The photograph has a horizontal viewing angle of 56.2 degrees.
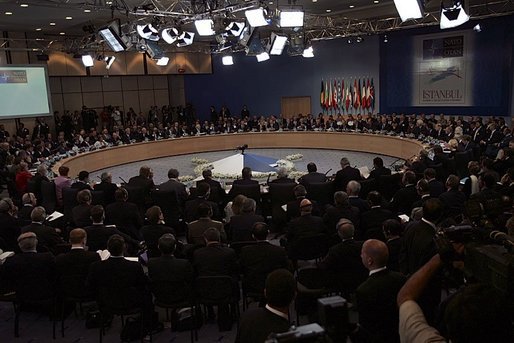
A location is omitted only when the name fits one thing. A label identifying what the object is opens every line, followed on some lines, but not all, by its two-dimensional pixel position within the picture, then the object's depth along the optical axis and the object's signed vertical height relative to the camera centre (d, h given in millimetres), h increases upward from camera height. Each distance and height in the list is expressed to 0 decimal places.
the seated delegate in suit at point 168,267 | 4664 -1500
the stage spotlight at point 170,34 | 12398 +2002
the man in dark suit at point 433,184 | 7405 -1310
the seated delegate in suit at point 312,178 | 8891 -1346
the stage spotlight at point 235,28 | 12511 +2093
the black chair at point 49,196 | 9211 -1484
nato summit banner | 17594 +1061
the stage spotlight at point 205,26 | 11172 +1951
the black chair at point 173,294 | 4695 -1774
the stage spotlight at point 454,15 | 8680 +1489
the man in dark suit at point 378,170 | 8969 -1279
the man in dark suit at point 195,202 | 7324 -1385
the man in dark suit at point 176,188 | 8484 -1333
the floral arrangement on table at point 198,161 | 16938 -1760
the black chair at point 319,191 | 8312 -1496
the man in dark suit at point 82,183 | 8747 -1219
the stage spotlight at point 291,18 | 10984 +1998
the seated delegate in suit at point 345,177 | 8750 -1335
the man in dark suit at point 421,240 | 4203 -1239
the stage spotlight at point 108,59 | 17516 +2033
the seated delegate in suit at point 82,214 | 6984 -1405
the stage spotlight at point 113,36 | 11383 +1887
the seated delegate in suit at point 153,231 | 5871 -1428
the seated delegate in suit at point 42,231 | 5953 -1392
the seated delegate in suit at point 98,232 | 5992 -1436
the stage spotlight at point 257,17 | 10281 +1953
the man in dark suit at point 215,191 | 8508 -1442
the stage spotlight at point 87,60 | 16156 +1885
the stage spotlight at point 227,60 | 16567 +1680
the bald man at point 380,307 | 3092 -1314
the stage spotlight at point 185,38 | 12762 +1926
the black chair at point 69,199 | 8453 -1435
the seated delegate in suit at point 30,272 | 4957 -1568
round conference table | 15656 -1415
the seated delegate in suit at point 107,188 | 8719 -1309
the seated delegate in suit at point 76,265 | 4980 -1521
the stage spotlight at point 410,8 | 7504 +1433
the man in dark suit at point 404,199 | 7270 -1484
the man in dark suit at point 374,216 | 5937 -1417
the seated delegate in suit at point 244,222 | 6066 -1430
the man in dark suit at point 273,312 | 2633 -1133
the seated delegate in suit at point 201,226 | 5816 -1410
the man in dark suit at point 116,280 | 4598 -1565
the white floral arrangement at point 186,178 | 13367 -1859
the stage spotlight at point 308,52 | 16688 +1827
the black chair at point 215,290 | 4699 -1757
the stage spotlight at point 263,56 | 15234 +1640
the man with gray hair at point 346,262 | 4711 -1548
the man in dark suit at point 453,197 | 6430 -1355
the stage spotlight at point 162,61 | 16978 +1820
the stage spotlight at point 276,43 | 14391 +1899
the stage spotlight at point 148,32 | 12325 +2080
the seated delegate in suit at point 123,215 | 7004 -1450
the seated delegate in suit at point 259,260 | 4742 -1500
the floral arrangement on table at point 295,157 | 16750 -1790
